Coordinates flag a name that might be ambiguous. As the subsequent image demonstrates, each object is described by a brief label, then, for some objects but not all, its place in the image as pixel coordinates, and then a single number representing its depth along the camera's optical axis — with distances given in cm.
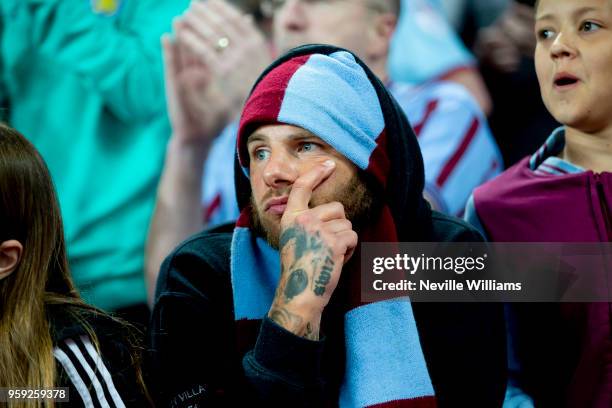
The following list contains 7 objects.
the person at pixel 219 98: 618
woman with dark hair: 336
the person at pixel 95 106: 624
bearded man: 355
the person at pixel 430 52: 651
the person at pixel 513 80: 609
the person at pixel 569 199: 390
